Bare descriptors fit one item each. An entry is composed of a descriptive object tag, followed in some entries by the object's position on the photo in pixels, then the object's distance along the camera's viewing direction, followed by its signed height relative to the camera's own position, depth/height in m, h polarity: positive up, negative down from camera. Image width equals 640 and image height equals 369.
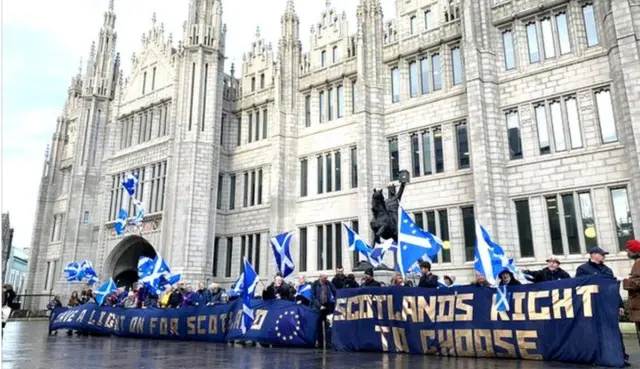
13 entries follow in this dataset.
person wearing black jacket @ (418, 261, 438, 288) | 9.99 +0.49
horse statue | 14.84 +2.65
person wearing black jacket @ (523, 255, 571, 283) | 9.17 +0.55
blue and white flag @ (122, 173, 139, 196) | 25.92 +6.37
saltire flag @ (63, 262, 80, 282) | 28.02 +1.79
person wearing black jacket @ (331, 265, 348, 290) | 11.92 +0.55
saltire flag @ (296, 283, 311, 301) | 13.66 +0.36
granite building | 18.12 +8.02
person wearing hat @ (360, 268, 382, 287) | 11.59 +0.49
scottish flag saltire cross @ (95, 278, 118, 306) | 17.95 +0.44
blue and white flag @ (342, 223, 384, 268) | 14.91 +1.69
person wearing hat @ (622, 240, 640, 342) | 7.59 +0.28
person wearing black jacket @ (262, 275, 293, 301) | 12.12 +0.30
